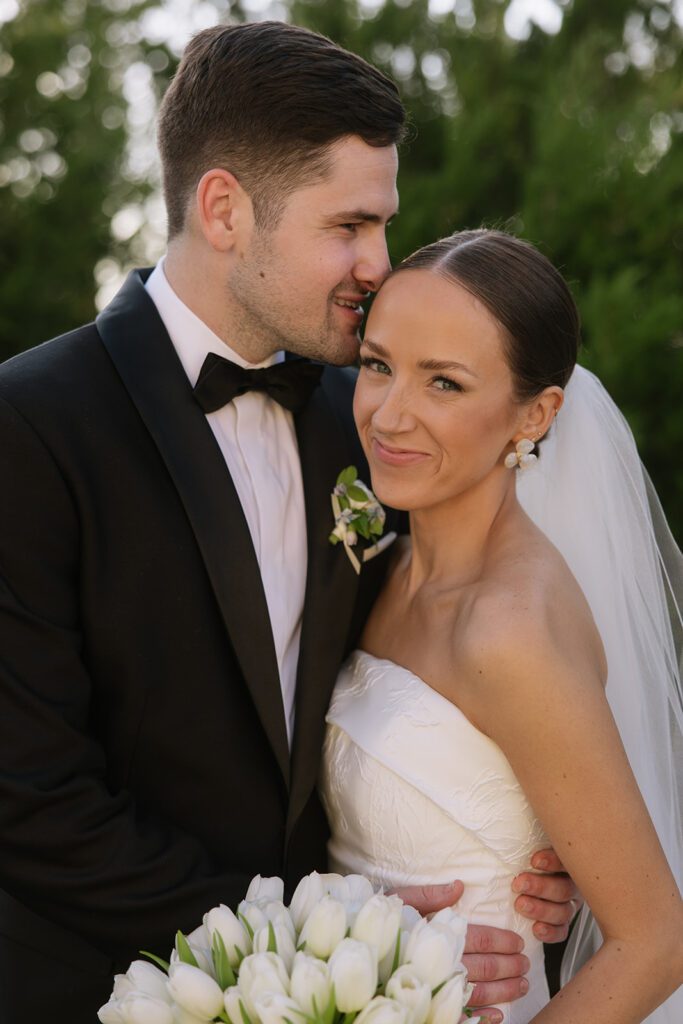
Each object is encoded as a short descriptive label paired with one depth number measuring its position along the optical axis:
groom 2.53
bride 2.44
